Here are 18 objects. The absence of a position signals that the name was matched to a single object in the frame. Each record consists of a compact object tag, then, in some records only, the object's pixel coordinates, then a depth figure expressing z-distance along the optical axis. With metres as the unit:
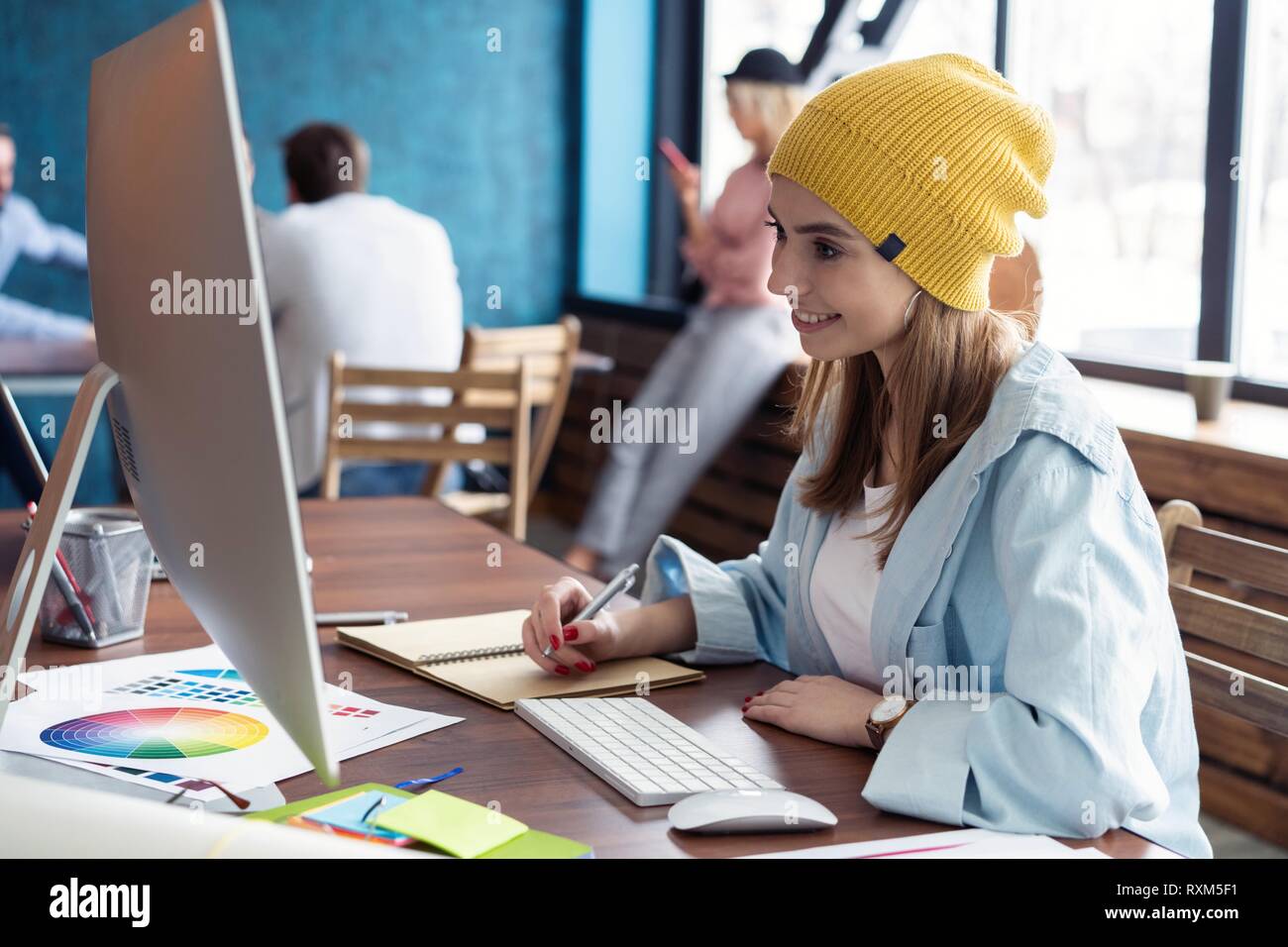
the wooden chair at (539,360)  3.70
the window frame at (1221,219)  3.02
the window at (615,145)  5.57
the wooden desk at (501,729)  0.97
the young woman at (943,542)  1.00
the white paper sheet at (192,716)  1.07
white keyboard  1.03
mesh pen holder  1.41
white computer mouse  0.94
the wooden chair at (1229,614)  1.30
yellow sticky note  0.89
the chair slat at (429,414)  3.00
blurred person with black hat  3.71
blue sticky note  0.90
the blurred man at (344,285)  3.30
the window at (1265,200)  2.99
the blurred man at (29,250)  4.46
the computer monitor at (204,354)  0.67
